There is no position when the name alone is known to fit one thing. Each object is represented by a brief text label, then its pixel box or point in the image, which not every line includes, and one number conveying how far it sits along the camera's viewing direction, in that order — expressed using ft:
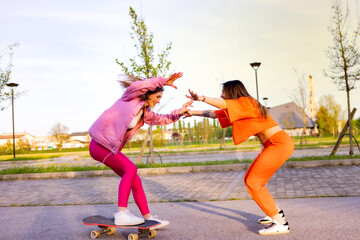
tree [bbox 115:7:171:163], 45.57
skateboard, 13.38
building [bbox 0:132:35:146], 392.88
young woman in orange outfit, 13.33
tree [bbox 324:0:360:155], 43.09
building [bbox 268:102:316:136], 216.74
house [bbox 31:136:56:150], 246.76
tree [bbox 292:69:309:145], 88.81
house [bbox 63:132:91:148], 366.63
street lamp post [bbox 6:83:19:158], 83.51
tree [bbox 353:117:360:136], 200.27
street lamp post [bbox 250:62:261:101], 70.79
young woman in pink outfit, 13.55
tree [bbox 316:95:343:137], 161.17
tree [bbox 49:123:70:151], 240.53
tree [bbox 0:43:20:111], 49.42
